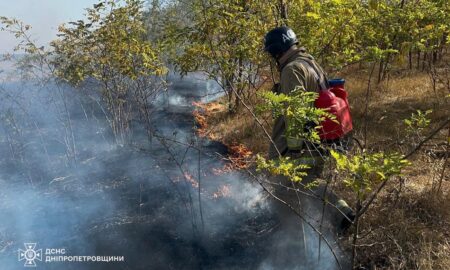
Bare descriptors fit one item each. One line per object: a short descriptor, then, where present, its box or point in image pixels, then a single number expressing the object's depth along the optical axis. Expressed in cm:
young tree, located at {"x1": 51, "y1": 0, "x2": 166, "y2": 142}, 732
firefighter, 341
